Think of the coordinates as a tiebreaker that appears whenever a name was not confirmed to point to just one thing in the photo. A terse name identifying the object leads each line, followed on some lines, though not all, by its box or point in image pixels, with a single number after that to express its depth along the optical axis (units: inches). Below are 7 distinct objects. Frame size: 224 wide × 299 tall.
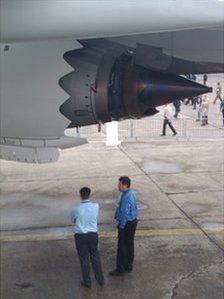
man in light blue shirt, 250.2
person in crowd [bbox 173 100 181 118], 897.1
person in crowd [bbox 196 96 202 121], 867.4
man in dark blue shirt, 263.0
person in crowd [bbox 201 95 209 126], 807.1
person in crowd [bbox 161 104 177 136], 709.0
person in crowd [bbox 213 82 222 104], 991.0
